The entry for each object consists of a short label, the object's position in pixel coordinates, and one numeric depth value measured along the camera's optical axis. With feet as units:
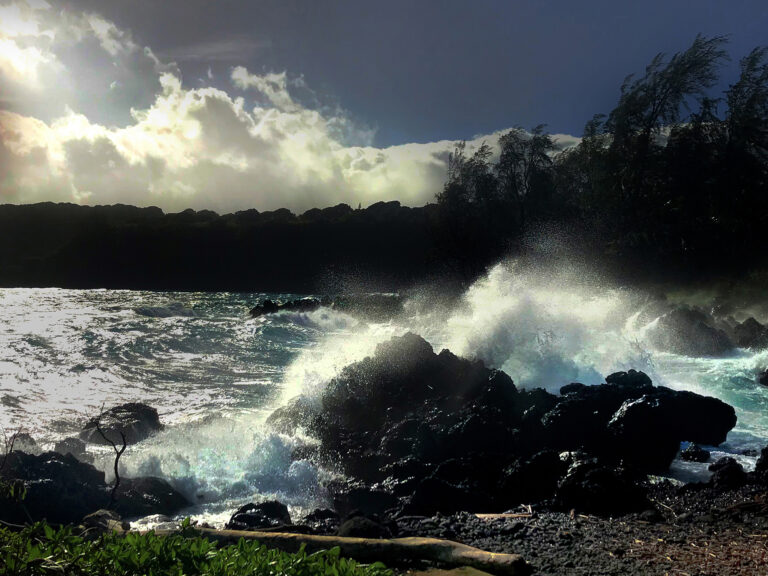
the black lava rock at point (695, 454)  34.32
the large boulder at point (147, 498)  30.48
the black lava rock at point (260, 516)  26.13
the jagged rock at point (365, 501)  30.86
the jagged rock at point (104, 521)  23.36
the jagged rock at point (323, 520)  25.90
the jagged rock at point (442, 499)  28.53
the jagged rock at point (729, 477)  27.58
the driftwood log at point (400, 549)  17.62
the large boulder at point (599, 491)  26.05
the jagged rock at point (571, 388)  44.65
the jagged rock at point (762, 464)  28.66
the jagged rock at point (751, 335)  73.52
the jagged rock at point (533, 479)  29.25
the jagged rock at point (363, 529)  21.76
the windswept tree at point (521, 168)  192.24
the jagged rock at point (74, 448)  38.31
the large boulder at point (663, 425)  34.12
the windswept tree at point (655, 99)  141.90
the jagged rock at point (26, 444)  38.14
